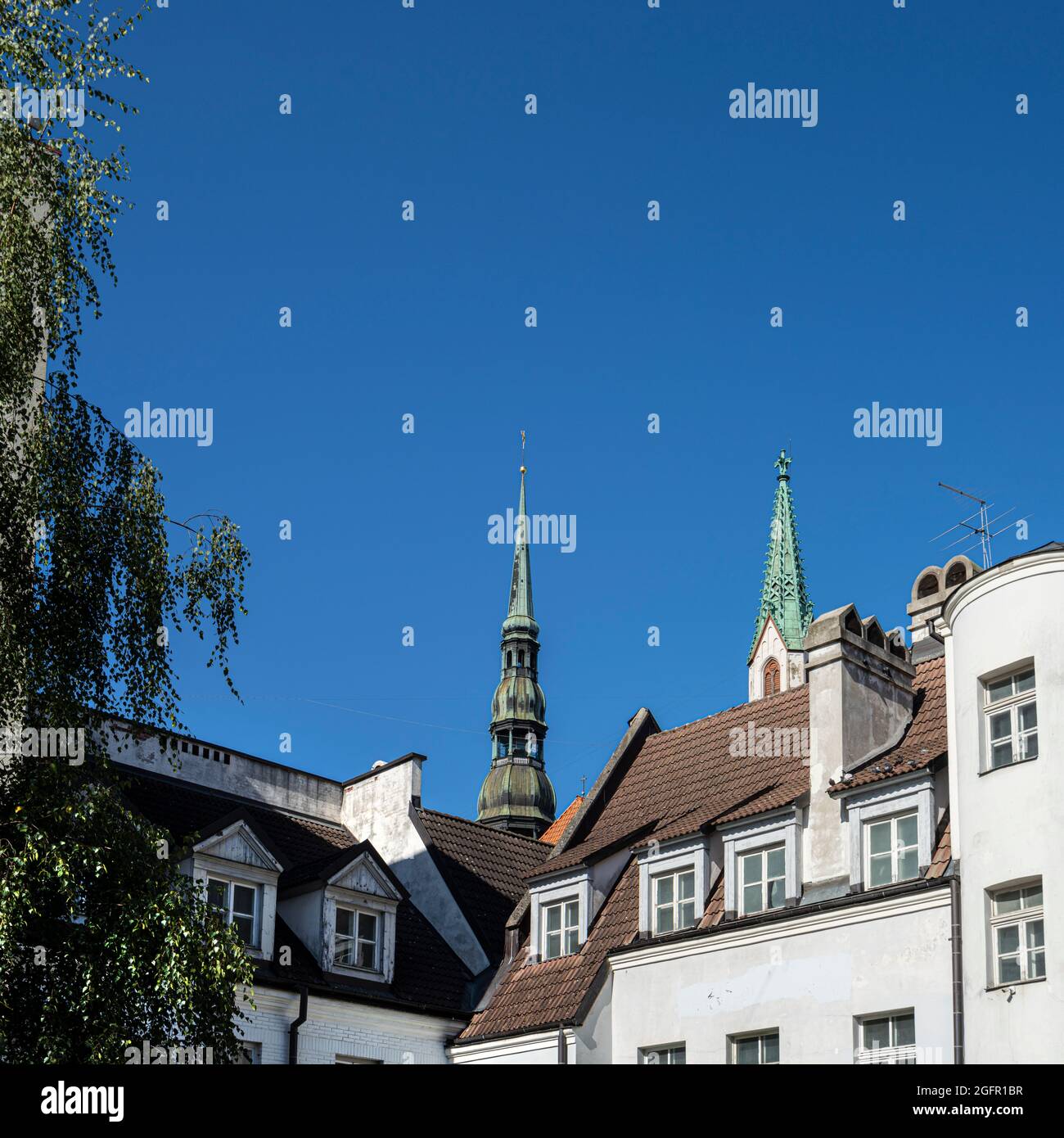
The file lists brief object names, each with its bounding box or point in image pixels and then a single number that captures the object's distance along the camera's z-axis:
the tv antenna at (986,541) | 41.12
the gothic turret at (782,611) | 114.56
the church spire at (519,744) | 108.50
